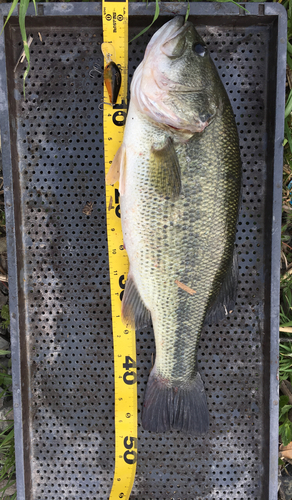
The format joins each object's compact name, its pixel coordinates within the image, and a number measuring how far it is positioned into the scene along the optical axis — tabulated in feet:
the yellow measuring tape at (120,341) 1.51
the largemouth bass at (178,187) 1.31
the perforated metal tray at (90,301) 1.56
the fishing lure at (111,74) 1.48
